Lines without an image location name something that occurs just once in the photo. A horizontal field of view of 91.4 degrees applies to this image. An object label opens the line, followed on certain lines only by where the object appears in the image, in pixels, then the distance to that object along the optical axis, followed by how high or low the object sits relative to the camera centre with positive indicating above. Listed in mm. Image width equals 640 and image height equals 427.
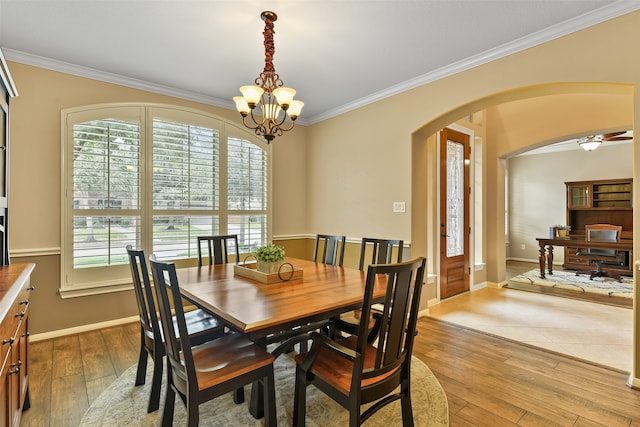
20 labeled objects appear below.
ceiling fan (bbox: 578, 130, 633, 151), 5666 +1411
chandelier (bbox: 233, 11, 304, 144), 2252 +879
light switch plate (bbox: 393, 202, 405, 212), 3642 +106
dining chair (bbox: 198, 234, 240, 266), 3123 -326
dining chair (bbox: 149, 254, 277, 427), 1426 -770
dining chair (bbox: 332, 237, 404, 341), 2102 -726
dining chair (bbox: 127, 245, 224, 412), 1776 -759
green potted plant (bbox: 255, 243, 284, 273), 2266 -310
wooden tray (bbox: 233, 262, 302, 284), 2184 -427
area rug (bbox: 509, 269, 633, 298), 4916 -1194
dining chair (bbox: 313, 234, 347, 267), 3107 -337
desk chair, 5781 -725
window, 3143 +342
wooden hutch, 6605 +180
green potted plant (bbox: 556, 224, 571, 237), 6324 -312
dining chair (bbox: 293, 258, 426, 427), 1404 -754
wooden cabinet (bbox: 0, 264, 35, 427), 1324 -627
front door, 4480 +36
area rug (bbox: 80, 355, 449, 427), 1868 -1230
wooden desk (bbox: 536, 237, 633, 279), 5107 -505
